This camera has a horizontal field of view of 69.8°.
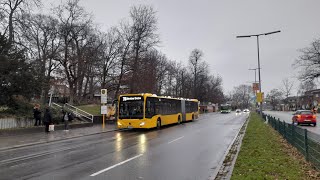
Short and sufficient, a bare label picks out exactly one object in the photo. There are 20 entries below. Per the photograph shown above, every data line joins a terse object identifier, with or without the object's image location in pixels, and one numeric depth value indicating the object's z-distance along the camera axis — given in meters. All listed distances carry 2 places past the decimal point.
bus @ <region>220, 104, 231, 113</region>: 67.52
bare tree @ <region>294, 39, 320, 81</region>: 33.69
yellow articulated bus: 18.53
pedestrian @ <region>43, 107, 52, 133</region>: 16.63
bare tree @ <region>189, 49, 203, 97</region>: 65.42
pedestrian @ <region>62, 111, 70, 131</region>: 17.97
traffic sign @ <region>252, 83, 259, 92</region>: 27.72
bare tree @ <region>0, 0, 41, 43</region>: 20.05
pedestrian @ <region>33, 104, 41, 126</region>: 16.97
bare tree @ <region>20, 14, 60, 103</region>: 20.92
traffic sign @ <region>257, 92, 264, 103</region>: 26.76
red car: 21.93
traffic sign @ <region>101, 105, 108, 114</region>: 20.18
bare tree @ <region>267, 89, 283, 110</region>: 104.39
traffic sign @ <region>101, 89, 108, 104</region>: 20.57
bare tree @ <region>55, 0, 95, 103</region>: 28.64
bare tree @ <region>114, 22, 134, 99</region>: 28.62
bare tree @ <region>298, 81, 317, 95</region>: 85.47
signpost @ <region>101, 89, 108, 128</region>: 20.38
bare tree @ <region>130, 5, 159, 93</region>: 28.56
